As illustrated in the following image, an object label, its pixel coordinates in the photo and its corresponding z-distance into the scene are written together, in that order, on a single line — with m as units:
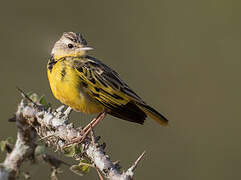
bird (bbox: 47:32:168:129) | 10.20
